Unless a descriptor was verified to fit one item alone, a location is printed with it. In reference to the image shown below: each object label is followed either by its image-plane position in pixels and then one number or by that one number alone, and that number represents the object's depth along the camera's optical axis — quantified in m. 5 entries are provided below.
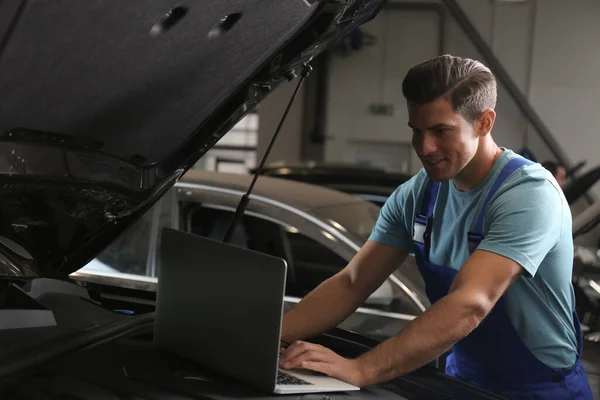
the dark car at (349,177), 7.04
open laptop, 2.37
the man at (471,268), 2.58
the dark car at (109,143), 2.31
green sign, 13.93
